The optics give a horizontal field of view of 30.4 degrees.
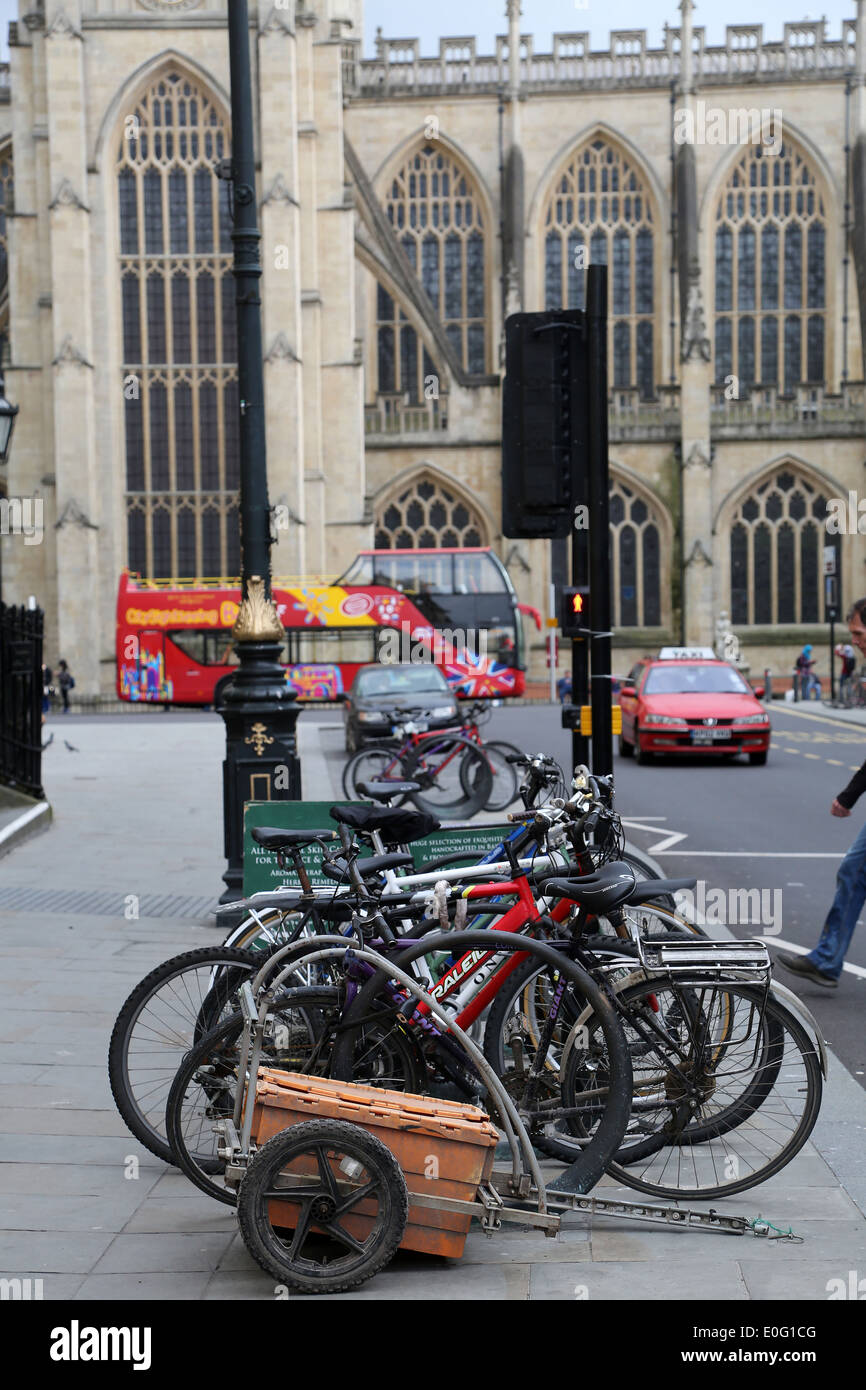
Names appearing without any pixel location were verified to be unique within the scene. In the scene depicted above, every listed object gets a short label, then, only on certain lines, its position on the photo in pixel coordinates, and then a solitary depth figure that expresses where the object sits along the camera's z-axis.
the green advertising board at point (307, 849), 5.85
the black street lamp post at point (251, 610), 9.04
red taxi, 19.34
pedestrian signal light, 6.77
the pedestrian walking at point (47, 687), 37.59
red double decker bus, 35.41
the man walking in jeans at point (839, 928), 6.97
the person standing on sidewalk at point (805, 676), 40.16
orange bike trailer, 3.84
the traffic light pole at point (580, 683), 7.08
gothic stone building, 40.69
